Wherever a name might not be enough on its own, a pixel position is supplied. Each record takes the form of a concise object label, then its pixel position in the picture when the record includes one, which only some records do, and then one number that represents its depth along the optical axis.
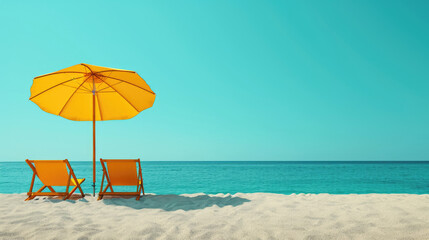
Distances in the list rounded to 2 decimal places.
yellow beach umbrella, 5.01
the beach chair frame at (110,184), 5.00
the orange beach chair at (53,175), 4.97
